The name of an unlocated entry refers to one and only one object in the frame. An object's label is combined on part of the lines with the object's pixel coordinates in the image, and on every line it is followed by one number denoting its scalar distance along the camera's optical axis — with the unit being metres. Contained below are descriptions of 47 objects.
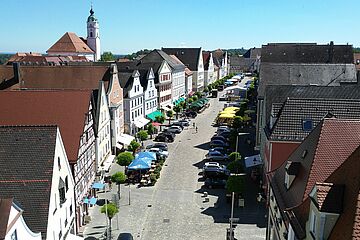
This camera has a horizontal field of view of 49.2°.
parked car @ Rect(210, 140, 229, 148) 52.38
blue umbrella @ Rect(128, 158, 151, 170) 39.42
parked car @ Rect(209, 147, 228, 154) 49.14
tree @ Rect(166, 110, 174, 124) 69.75
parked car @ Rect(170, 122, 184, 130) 64.43
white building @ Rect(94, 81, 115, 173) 39.69
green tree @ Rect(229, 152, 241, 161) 40.80
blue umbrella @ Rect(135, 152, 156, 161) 42.29
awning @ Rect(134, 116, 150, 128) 58.55
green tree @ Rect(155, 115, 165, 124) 64.19
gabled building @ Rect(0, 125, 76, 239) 19.62
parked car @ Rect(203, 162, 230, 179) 40.22
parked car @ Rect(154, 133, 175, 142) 56.16
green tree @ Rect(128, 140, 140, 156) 46.19
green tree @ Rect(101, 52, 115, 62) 149.70
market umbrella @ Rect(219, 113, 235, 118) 66.00
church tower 135.00
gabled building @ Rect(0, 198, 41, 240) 15.73
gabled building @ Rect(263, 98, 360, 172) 29.88
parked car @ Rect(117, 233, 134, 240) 26.88
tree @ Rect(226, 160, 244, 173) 37.59
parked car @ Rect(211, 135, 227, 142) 54.22
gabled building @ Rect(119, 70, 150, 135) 55.97
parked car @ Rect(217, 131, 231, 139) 56.72
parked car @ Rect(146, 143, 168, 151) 49.95
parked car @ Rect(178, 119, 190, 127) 66.48
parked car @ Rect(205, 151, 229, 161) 46.41
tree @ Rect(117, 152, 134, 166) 40.31
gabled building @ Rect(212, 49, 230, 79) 151.56
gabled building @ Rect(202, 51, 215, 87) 122.19
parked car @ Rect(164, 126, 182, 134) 61.03
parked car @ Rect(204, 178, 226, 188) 38.16
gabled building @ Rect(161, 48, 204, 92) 108.94
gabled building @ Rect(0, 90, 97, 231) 31.06
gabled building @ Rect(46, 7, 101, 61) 125.31
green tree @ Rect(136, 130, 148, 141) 52.47
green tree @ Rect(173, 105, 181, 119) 75.62
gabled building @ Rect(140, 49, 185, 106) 81.83
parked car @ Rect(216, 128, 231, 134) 59.89
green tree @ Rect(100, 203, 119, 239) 27.80
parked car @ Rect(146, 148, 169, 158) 46.81
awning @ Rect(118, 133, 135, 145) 49.98
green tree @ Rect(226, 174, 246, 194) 31.66
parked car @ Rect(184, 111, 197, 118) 76.68
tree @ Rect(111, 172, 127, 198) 35.19
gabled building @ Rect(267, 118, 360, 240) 12.57
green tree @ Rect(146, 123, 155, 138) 56.97
